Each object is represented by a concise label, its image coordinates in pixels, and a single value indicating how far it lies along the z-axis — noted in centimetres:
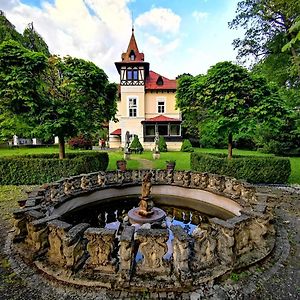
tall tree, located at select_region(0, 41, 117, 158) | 944
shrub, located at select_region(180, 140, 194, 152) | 2545
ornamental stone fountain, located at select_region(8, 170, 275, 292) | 337
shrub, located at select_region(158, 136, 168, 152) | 2531
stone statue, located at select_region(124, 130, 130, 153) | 1941
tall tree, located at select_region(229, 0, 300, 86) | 1337
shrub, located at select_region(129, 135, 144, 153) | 2389
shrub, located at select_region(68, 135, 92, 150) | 2695
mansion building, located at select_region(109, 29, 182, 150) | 2709
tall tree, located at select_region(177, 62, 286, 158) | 1005
